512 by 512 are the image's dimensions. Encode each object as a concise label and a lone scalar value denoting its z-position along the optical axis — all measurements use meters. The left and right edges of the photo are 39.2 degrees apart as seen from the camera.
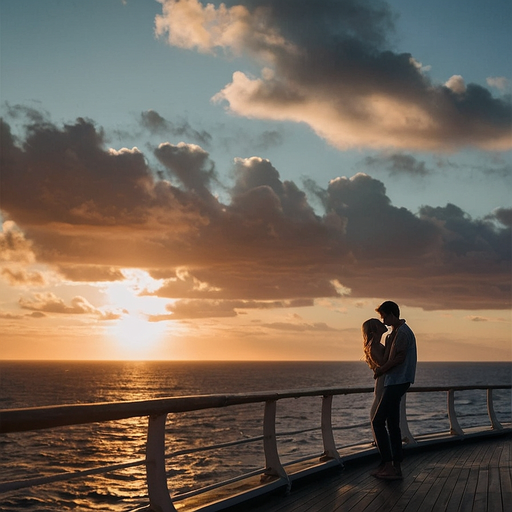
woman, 7.56
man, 7.42
